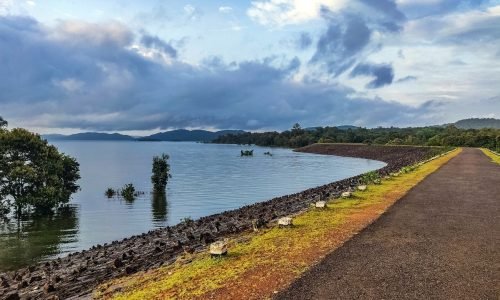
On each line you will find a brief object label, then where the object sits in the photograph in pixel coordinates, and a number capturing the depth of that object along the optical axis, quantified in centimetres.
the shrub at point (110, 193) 5600
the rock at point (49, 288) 1414
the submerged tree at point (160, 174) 6034
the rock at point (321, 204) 2028
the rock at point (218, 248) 1211
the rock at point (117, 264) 1644
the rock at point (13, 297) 1329
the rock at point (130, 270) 1408
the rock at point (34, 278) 1681
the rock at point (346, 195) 2358
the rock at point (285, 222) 1599
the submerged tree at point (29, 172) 4106
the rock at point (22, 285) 1595
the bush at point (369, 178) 3216
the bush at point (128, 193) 5310
